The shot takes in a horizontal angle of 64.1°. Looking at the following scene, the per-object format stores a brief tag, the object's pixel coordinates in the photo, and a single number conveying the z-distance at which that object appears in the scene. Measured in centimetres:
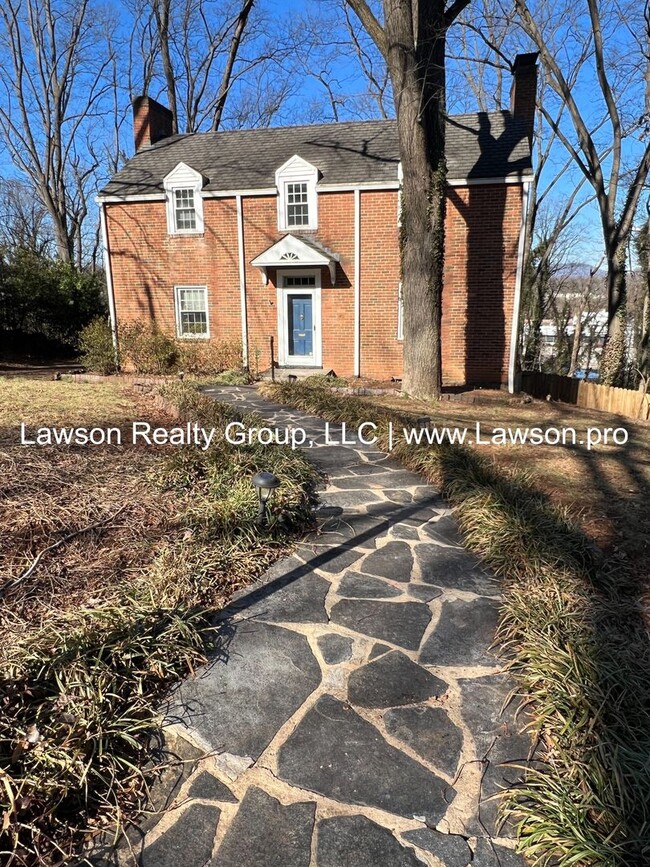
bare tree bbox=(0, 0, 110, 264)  2275
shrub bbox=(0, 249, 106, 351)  1744
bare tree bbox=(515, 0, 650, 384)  1320
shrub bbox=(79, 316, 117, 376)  1267
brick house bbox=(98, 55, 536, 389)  1242
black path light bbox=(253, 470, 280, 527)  354
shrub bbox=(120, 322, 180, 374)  1330
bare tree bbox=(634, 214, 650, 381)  1958
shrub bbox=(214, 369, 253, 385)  1185
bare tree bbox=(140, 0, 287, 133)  2283
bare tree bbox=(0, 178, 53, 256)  3341
